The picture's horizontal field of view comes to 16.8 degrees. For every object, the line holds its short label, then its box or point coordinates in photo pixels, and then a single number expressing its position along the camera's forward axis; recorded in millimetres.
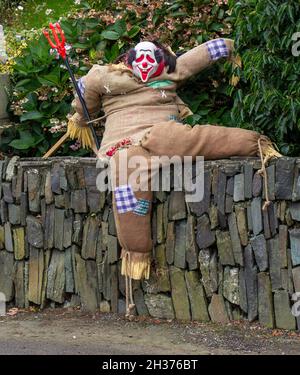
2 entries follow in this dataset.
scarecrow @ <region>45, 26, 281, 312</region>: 6141
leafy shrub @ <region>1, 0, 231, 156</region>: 7258
